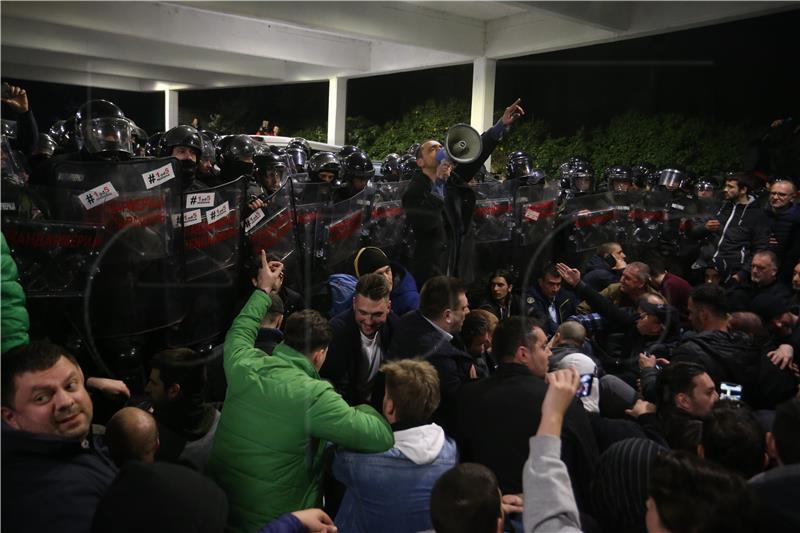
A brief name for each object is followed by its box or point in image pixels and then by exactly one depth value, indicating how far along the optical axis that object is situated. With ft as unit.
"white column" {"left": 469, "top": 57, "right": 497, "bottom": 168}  42.19
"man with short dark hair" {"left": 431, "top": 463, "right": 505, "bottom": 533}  7.19
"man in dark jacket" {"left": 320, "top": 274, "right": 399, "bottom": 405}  12.61
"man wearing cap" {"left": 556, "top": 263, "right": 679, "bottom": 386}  16.08
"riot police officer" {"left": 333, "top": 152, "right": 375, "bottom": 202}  20.45
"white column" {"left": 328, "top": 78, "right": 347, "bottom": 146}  53.06
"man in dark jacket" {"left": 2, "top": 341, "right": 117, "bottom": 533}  7.13
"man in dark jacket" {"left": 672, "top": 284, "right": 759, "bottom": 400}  13.21
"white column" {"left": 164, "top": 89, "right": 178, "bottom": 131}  60.65
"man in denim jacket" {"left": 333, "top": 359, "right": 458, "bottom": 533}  9.00
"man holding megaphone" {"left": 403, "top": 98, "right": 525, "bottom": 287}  18.49
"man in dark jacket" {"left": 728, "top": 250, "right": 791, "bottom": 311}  17.61
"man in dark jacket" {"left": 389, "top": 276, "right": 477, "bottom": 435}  11.41
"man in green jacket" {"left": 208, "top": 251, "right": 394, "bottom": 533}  8.94
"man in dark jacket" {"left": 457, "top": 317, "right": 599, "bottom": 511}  9.40
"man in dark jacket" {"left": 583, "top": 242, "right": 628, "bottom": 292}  21.30
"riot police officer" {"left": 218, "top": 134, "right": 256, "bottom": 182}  20.51
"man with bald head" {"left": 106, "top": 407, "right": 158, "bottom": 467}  9.21
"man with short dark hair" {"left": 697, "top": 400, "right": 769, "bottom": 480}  8.32
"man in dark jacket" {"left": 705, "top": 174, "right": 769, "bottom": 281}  22.57
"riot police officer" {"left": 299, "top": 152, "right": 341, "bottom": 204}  22.77
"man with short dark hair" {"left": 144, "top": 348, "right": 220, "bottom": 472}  10.51
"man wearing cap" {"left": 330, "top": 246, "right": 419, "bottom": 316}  15.94
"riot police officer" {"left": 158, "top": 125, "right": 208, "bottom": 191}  17.07
